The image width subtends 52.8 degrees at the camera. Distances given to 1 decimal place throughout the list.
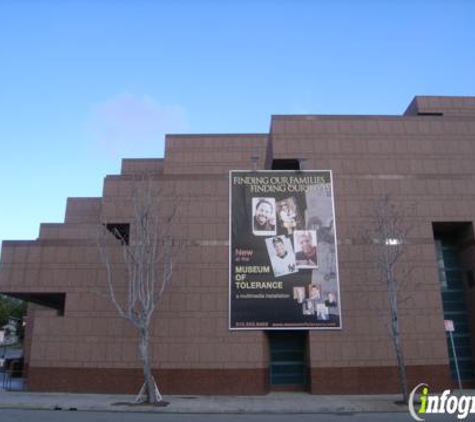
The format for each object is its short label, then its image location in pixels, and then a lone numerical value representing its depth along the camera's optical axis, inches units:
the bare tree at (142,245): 856.9
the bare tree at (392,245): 820.6
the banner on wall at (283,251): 961.5
